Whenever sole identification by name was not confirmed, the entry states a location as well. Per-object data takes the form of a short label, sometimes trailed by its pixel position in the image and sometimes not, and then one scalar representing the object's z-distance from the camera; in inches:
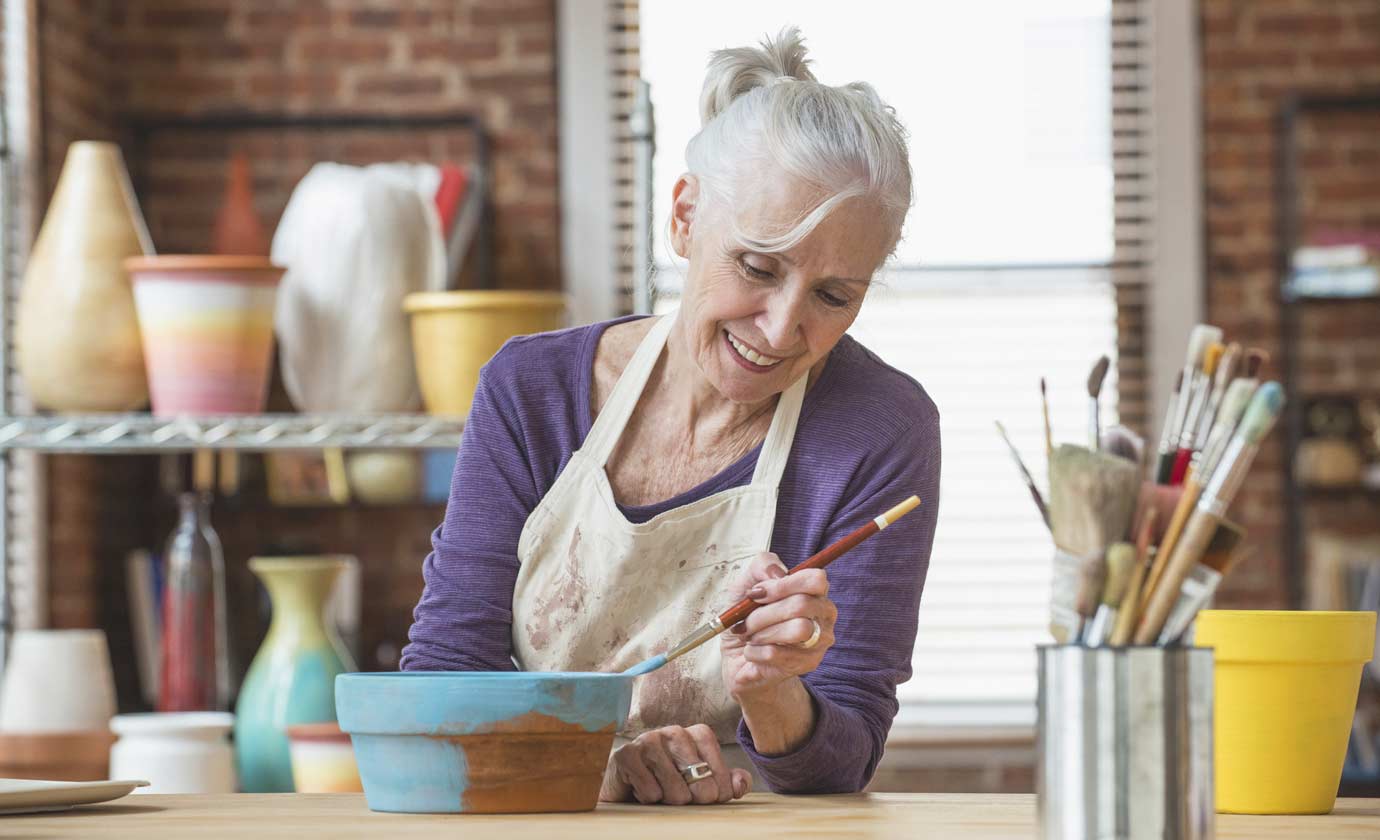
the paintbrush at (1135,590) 92.4
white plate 117.0
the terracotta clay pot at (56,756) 155.0
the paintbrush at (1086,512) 91.6
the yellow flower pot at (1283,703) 118.1
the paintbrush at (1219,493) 88.0
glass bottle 181.0
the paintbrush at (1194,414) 99.0
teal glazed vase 169.9
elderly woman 129.5
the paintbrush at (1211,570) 92.2
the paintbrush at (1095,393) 99.3
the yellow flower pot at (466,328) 170.9
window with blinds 210.9
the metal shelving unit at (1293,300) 207.0
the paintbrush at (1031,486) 94.7
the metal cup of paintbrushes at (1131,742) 94.1
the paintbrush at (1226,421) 90.0
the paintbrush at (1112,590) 91.5
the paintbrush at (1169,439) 99.9
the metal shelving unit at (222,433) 170.9
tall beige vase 170.6
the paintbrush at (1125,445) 96.5
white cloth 176.0
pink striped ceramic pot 168.6
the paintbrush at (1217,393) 95.9
